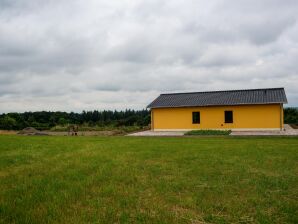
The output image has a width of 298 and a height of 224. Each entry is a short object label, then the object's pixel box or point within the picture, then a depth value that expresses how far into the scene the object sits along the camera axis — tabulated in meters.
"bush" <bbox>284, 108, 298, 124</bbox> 34.74
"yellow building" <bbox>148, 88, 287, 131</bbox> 24.16
